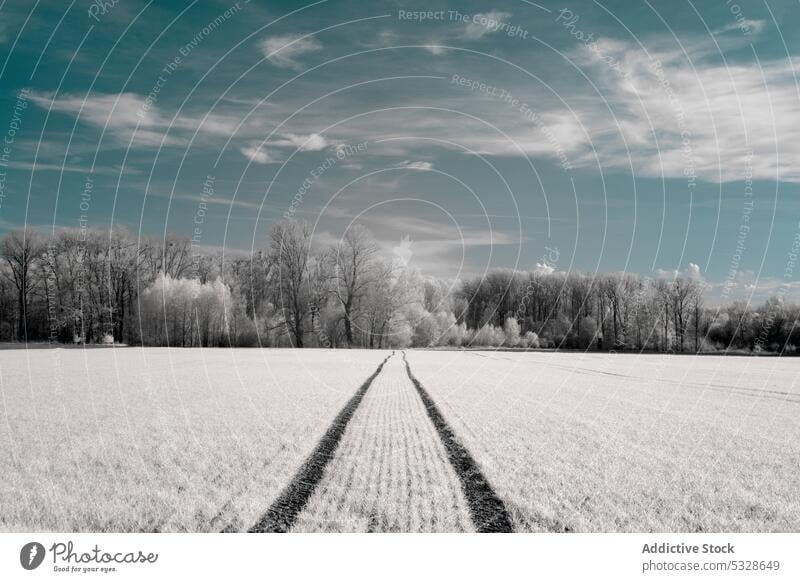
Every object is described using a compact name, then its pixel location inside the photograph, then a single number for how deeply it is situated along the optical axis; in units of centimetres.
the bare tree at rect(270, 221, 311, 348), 9488
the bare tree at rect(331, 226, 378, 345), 9650
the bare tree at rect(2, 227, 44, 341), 8700
